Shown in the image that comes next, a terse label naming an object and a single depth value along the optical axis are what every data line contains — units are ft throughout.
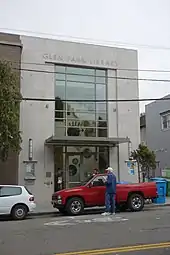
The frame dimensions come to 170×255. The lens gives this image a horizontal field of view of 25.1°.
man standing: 49.96
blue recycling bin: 62.64
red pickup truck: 51.60
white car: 48.83
